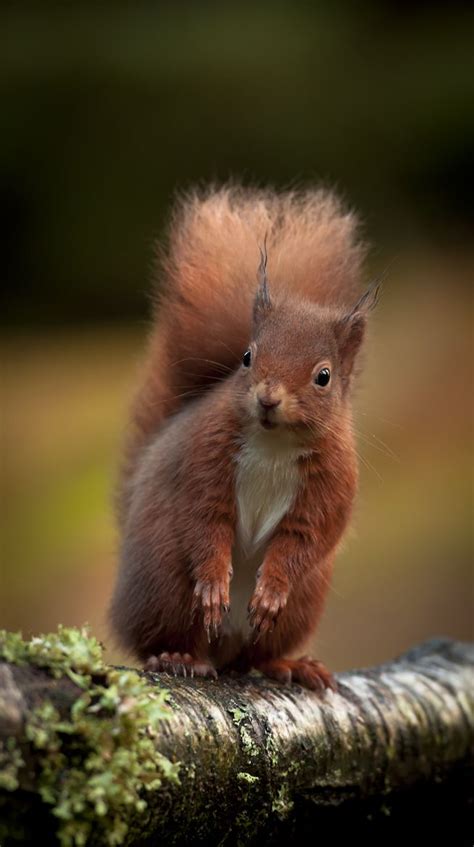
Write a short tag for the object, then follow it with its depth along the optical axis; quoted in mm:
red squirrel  3852
